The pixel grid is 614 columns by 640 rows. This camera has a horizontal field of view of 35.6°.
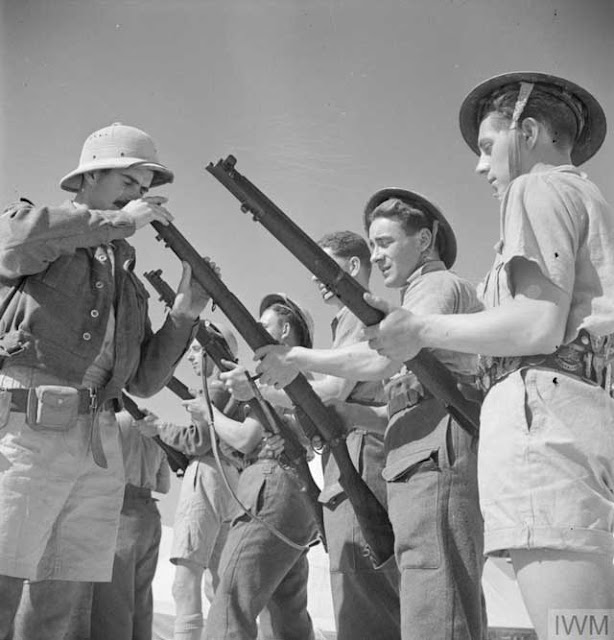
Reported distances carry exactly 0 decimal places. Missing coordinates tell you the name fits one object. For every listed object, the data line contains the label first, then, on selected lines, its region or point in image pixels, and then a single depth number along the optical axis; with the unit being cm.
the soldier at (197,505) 700
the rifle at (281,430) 544
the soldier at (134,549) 634
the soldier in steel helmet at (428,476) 384
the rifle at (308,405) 463
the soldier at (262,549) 531
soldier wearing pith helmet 405
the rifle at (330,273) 391
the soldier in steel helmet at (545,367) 259
